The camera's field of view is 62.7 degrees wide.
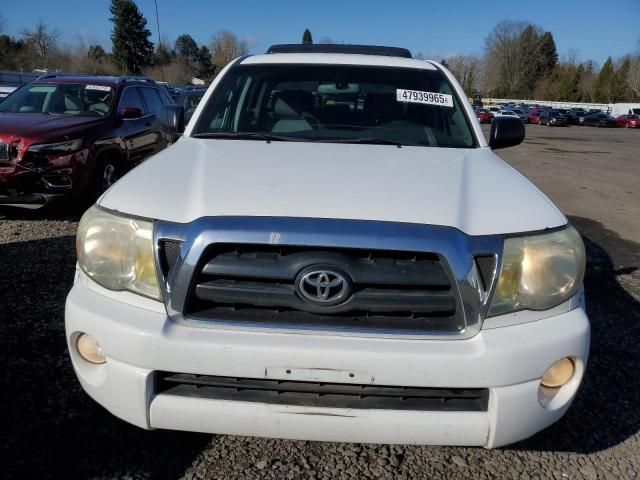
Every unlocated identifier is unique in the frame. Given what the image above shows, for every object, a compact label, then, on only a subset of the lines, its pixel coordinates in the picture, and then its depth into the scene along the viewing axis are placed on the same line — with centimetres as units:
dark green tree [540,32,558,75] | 9781
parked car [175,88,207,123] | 1225
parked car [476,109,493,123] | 4218
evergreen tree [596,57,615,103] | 7444
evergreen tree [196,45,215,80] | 9181
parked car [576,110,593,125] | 4806
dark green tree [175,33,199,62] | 10056
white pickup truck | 177
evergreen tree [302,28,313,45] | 10329
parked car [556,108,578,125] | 4689
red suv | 566
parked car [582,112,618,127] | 4629
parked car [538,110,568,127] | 4444
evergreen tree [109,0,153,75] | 7506
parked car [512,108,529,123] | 4815
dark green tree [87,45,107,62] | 8114
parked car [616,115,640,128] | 4659
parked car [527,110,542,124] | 4679
